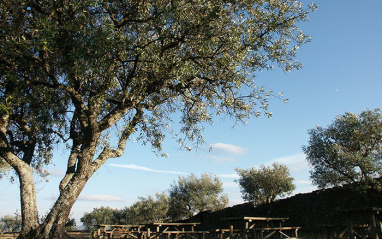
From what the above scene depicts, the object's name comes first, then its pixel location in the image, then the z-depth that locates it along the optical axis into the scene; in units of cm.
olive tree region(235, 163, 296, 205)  2819
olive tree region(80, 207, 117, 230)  6481
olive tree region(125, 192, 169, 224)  4676
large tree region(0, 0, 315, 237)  857
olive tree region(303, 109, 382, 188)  1800
